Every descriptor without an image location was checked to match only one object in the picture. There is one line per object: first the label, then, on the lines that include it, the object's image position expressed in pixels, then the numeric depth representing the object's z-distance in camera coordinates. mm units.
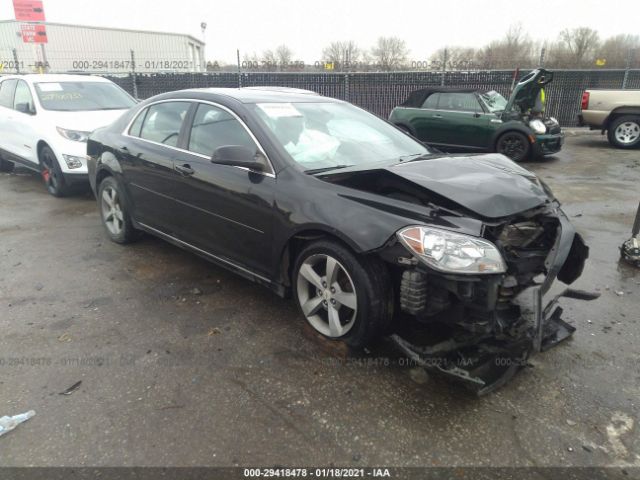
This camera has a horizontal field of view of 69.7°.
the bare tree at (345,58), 15414
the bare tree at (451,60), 14475
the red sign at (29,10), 20250
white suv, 6641
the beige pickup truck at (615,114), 11039
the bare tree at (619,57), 14620
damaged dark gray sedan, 2482
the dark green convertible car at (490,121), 9531
